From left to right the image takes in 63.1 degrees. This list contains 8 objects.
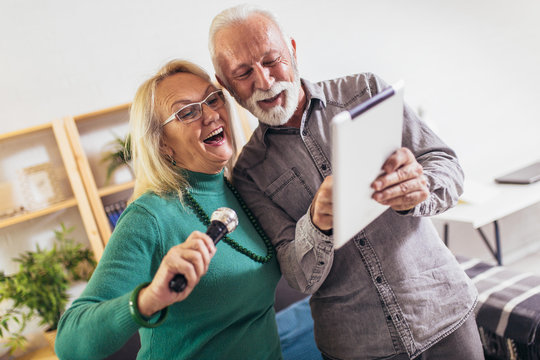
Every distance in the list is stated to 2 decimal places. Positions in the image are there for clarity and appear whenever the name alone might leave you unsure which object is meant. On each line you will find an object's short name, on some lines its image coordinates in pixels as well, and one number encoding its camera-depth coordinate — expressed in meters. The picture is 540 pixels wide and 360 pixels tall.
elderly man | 1.16
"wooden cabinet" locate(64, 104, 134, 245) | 2.60
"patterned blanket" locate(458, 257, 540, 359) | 1.68
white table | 2.41
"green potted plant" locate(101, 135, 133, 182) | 2.71
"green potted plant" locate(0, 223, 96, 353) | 2.36
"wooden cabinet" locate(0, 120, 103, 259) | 2.55
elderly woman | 0.94
